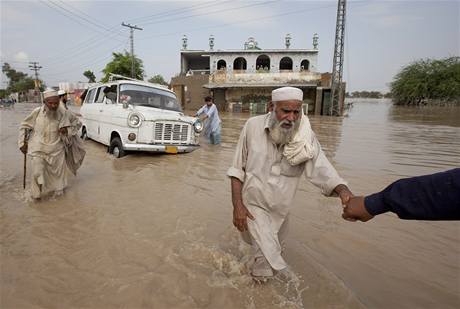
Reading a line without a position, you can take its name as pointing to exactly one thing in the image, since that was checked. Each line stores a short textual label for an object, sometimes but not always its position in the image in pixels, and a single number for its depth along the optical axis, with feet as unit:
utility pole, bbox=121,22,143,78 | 110.83
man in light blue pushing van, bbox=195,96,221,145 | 31.77
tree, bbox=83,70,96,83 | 171.76
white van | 23.39
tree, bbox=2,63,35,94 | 235.40
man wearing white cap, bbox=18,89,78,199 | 15.29
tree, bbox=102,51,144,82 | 118.42
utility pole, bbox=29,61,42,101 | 198.11
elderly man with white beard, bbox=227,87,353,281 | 7.97
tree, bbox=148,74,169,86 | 189.51
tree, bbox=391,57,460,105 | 134.62
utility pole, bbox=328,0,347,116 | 73.97
